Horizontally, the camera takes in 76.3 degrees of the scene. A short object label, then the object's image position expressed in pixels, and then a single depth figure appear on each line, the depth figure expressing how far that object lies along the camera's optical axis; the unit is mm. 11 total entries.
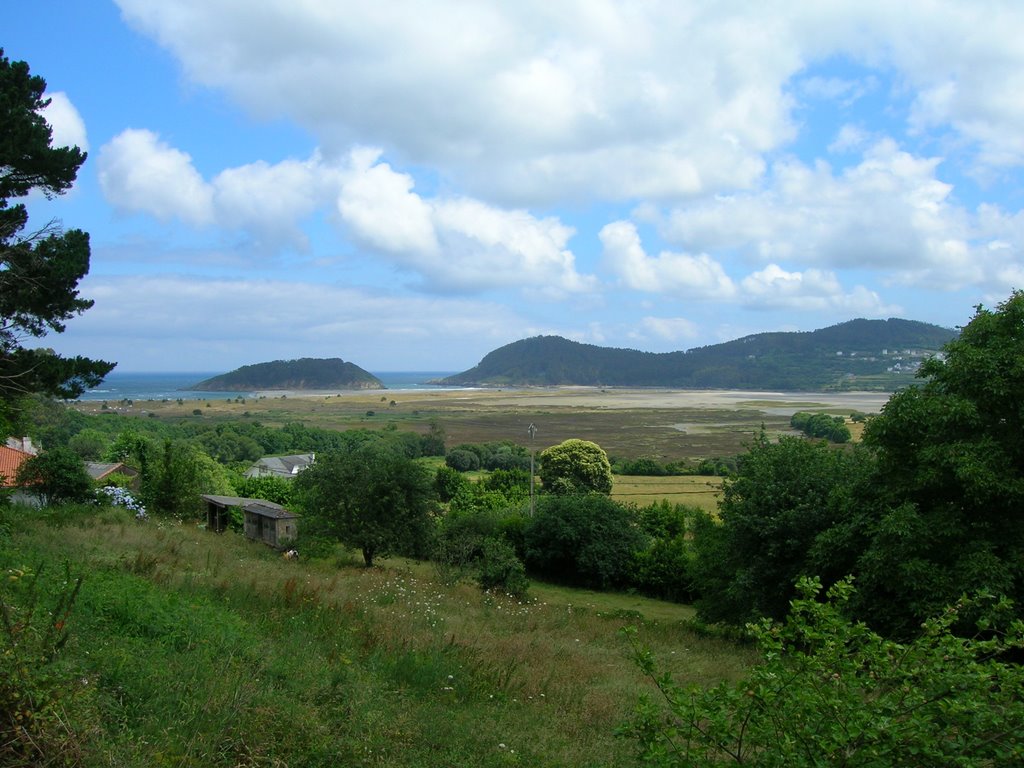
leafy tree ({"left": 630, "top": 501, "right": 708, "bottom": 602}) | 28109
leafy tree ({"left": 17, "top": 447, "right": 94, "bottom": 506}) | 24156
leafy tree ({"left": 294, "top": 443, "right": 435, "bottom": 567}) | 24844
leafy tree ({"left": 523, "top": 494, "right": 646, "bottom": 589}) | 29422
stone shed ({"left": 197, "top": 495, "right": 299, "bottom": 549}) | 29469
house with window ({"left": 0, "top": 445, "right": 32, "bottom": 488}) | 30778
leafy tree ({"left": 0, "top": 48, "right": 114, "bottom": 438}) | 13727
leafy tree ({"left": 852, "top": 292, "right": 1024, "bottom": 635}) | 11336
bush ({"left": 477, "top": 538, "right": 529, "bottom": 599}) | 21844
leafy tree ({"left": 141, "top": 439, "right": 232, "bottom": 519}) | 28797
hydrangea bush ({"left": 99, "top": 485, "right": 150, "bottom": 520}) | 24581
